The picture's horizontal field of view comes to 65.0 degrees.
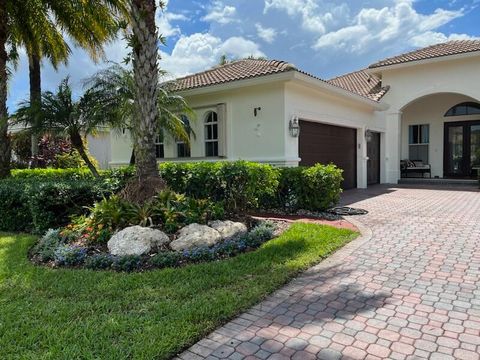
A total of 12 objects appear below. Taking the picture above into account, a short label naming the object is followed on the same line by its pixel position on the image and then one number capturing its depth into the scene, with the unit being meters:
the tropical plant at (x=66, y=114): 11.13
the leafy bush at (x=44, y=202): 7.72
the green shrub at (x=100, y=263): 5.40
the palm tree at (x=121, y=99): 11.62
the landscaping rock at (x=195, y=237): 5.98
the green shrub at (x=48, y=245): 5.86
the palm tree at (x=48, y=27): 11.22
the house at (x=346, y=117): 12.22
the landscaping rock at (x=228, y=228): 6.69
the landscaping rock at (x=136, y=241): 5.71
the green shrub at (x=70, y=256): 5.55
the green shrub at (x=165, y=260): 5.38
